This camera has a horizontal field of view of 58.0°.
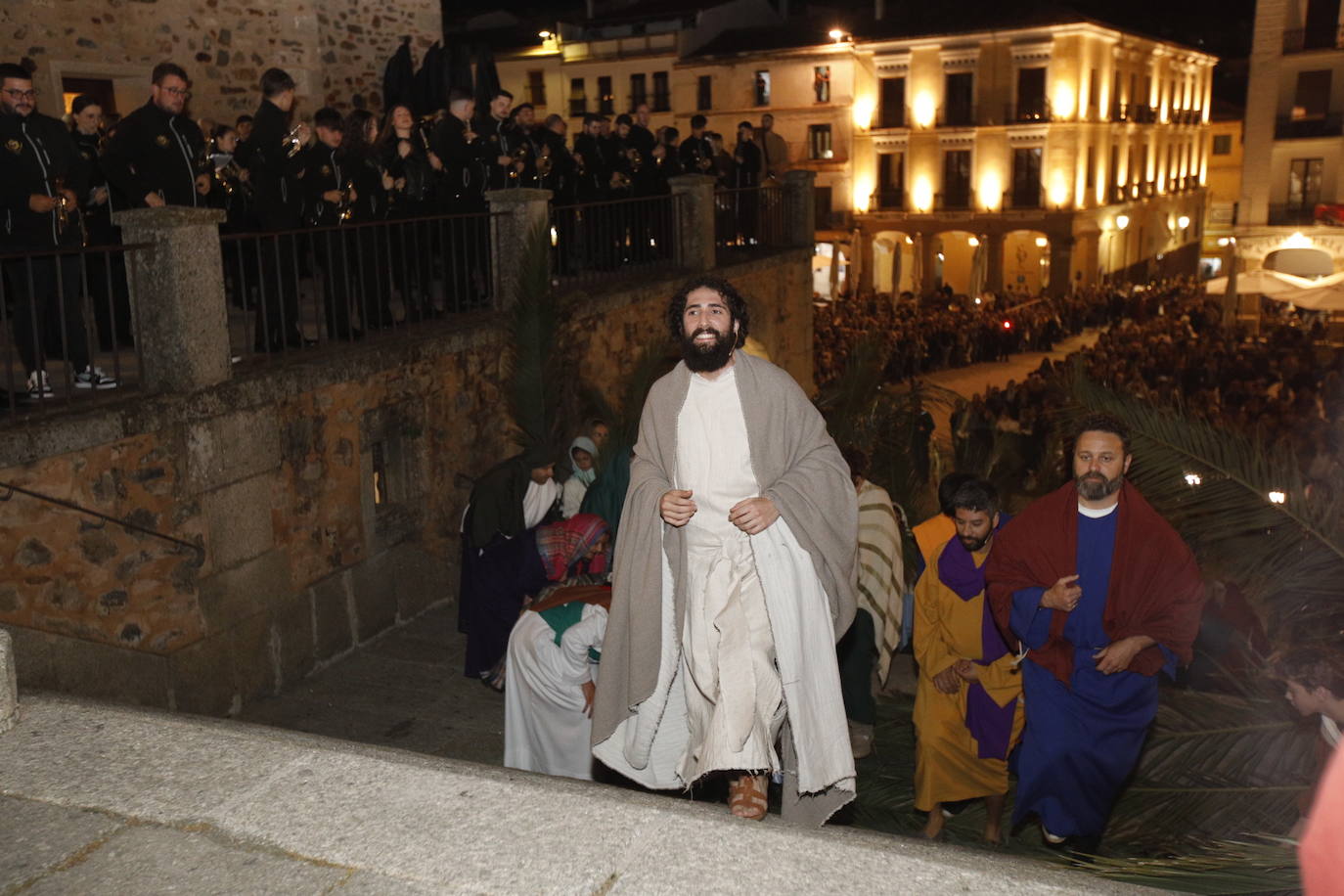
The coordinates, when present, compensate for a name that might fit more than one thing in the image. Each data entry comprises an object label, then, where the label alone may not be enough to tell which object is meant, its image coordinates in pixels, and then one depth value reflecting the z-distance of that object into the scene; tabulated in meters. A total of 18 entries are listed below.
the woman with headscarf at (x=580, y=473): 8.45
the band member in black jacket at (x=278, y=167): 7.99
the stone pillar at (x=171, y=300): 6.64
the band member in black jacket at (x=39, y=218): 6.38
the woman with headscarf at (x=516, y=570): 7.00
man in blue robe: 4.53
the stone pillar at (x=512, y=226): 9.85
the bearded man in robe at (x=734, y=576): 3.84
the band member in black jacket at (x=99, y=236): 8.17
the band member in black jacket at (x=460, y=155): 9.98
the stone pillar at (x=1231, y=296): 22.22
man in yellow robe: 5.30
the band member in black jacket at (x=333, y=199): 8.28
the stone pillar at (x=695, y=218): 13.14
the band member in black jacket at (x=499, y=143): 10.37
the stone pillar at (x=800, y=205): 16.06
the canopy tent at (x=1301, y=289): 19.16
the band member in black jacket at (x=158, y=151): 7.24
